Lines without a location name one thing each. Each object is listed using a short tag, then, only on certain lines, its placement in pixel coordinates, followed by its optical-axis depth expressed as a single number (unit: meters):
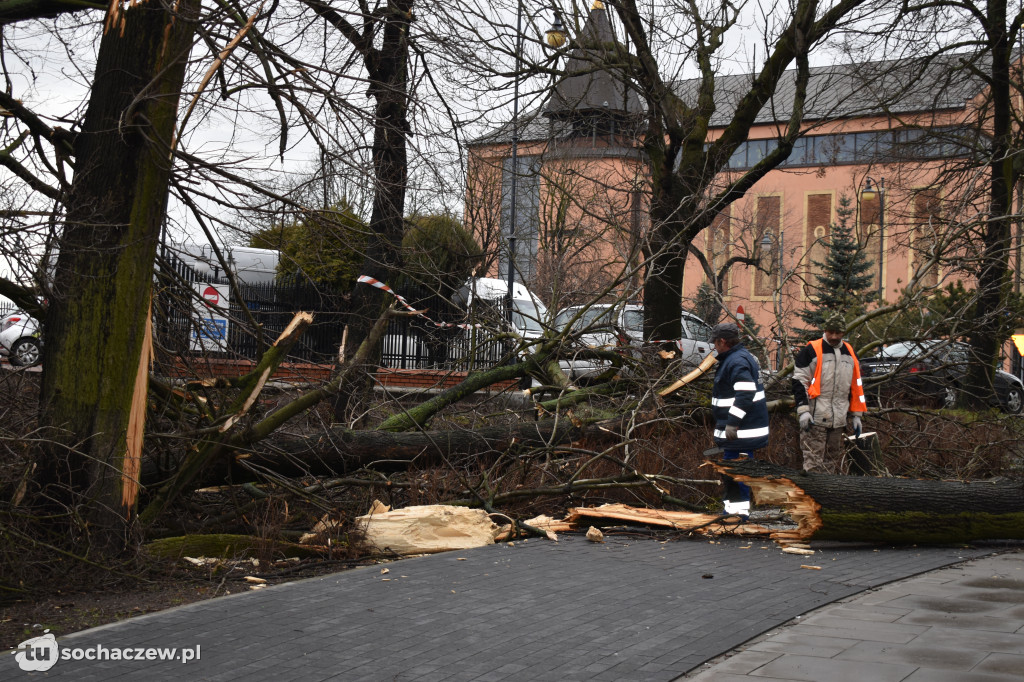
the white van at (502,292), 23.19
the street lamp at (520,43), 13.16
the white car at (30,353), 7.43
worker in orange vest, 9.98
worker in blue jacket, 8.52
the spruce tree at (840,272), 31.39
